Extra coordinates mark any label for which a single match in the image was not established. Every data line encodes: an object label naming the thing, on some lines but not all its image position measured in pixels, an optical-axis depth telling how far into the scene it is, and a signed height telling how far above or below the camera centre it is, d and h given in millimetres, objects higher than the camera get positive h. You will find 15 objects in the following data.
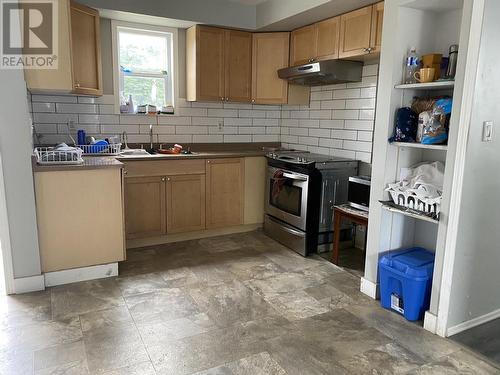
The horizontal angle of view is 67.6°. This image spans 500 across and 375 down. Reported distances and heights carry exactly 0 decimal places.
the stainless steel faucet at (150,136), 4070 -183
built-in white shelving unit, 2334 -40
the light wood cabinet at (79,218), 2713 -746
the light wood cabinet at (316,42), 3457 +797
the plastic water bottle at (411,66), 2423 +386
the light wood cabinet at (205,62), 3902 +609
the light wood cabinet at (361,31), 3014 +778
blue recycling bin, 2363 -1000
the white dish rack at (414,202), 2285 -478
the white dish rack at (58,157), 2746 -296
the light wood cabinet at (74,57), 2840 +507
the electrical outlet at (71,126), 3682 -88
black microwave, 3203 -583
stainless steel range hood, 3381 +480
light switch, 2129 -19
